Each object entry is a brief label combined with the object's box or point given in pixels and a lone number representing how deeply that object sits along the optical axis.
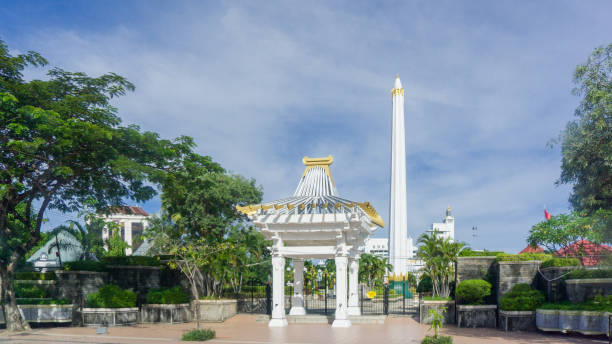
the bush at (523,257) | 23.09
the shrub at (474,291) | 23.56
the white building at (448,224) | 112.31
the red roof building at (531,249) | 41.23
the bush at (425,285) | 35.35
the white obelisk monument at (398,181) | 50.59
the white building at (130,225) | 99.19
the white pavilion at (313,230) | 24.56
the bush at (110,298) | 24.55
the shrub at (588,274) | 18.95
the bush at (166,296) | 27.14
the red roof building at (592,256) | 21.75
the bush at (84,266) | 25.69
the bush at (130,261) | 28.06
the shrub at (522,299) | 21.31
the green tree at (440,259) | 27.97
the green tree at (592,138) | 17.75
